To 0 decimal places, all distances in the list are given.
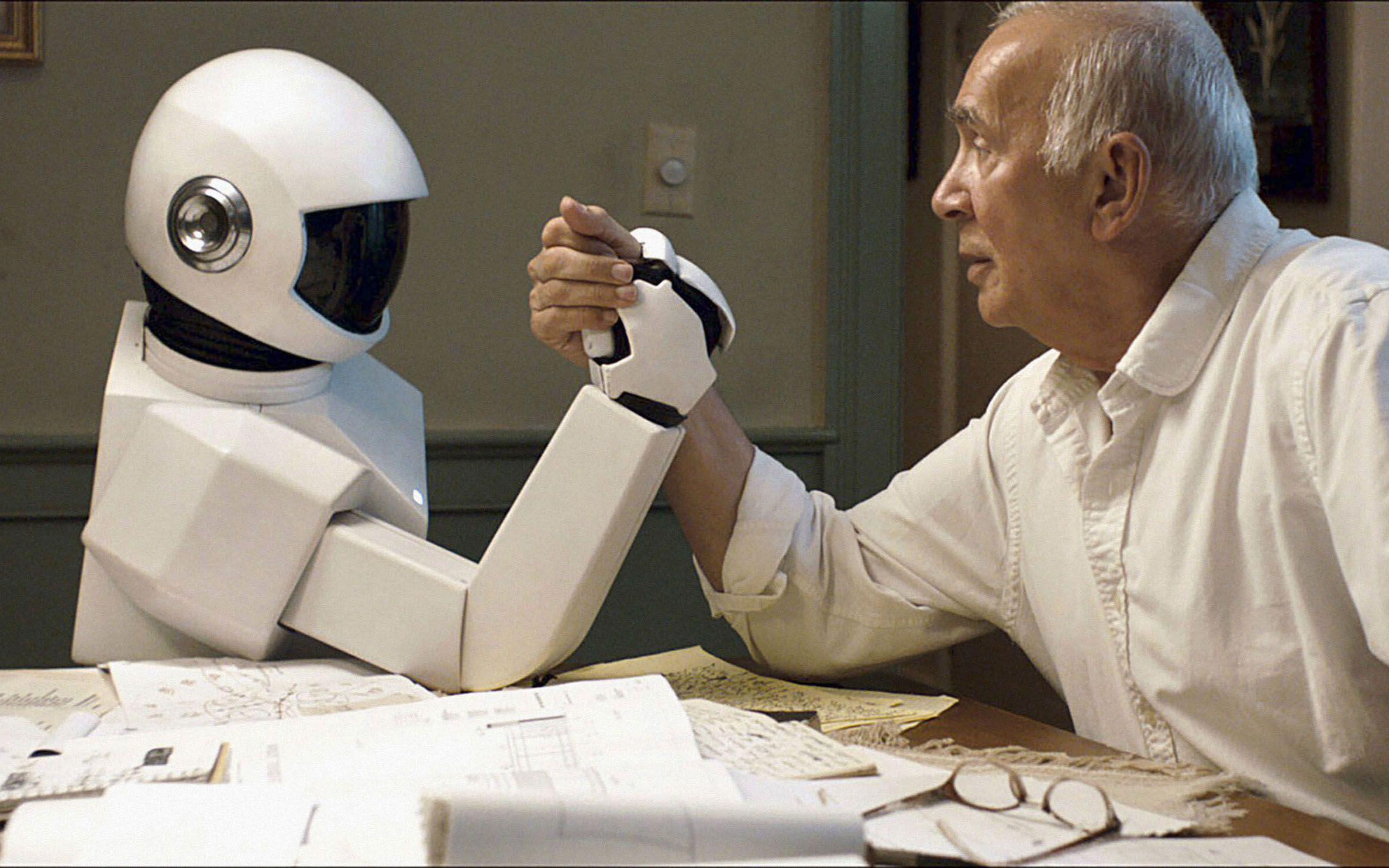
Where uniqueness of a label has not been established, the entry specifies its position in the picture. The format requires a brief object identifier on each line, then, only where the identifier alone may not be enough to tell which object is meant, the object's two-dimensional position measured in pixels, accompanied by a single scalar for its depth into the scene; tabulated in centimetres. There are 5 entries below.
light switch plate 218
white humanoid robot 120
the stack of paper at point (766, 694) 115
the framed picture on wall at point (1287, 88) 256
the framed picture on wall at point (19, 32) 184
